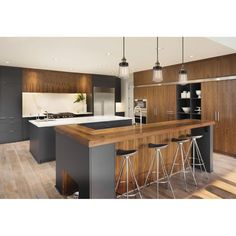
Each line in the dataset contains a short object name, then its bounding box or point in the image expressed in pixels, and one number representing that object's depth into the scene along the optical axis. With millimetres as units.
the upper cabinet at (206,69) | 4812
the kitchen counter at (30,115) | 6968
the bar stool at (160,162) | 2886
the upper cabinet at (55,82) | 6930
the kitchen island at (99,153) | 2203
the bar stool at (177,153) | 3293
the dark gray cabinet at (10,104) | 6473
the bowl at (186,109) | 6050
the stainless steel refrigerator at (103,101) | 8352
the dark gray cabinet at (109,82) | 8508
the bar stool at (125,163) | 2592
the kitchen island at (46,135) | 4523
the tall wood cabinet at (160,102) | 6371
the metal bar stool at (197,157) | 3888
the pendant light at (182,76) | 3612
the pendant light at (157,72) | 3186
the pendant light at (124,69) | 2896
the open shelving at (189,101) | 5881
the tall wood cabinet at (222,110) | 4879
